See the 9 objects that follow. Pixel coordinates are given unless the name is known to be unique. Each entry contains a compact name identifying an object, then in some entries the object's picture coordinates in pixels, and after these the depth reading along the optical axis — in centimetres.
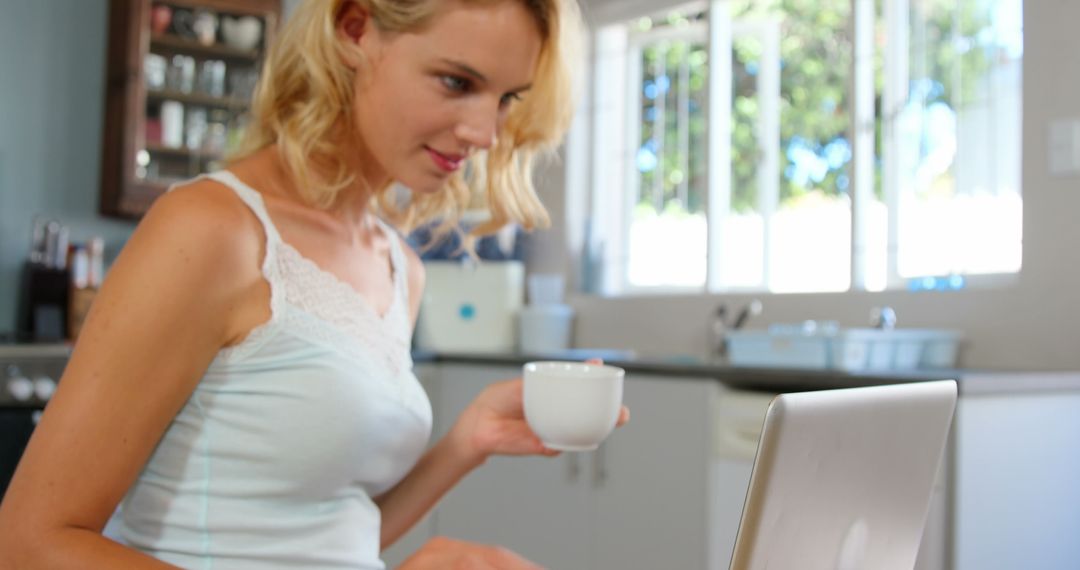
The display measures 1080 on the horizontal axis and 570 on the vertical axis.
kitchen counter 193
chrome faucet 299
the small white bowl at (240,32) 349
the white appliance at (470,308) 362
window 268
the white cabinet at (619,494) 245
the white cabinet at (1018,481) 190
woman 84
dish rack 243
